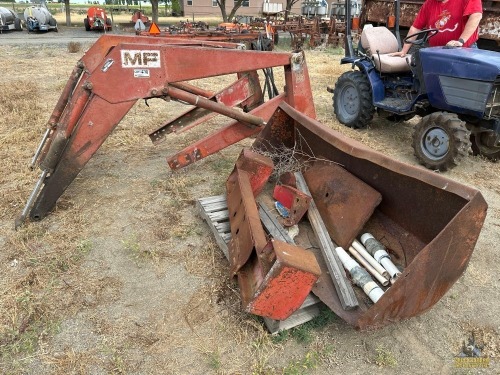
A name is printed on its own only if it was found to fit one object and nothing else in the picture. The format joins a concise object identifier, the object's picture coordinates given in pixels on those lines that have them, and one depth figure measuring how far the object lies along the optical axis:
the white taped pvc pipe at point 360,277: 2.46
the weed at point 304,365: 2.14
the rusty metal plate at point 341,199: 2.86
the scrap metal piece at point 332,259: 2.39
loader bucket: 2.01
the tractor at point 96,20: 21.50
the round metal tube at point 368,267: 2.57
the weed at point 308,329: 2.33
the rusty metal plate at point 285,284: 2.05
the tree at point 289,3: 26.71
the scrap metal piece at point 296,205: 3.09
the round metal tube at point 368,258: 2.60
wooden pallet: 2.35
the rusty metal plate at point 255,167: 3.21
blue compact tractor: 4.08
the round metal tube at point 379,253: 2.60
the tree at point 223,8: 23.04
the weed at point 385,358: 2.21
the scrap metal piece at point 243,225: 2.43
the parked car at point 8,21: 19.95
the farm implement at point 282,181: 2.09
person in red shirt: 4.42
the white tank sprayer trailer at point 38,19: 20.66
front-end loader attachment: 3.06
